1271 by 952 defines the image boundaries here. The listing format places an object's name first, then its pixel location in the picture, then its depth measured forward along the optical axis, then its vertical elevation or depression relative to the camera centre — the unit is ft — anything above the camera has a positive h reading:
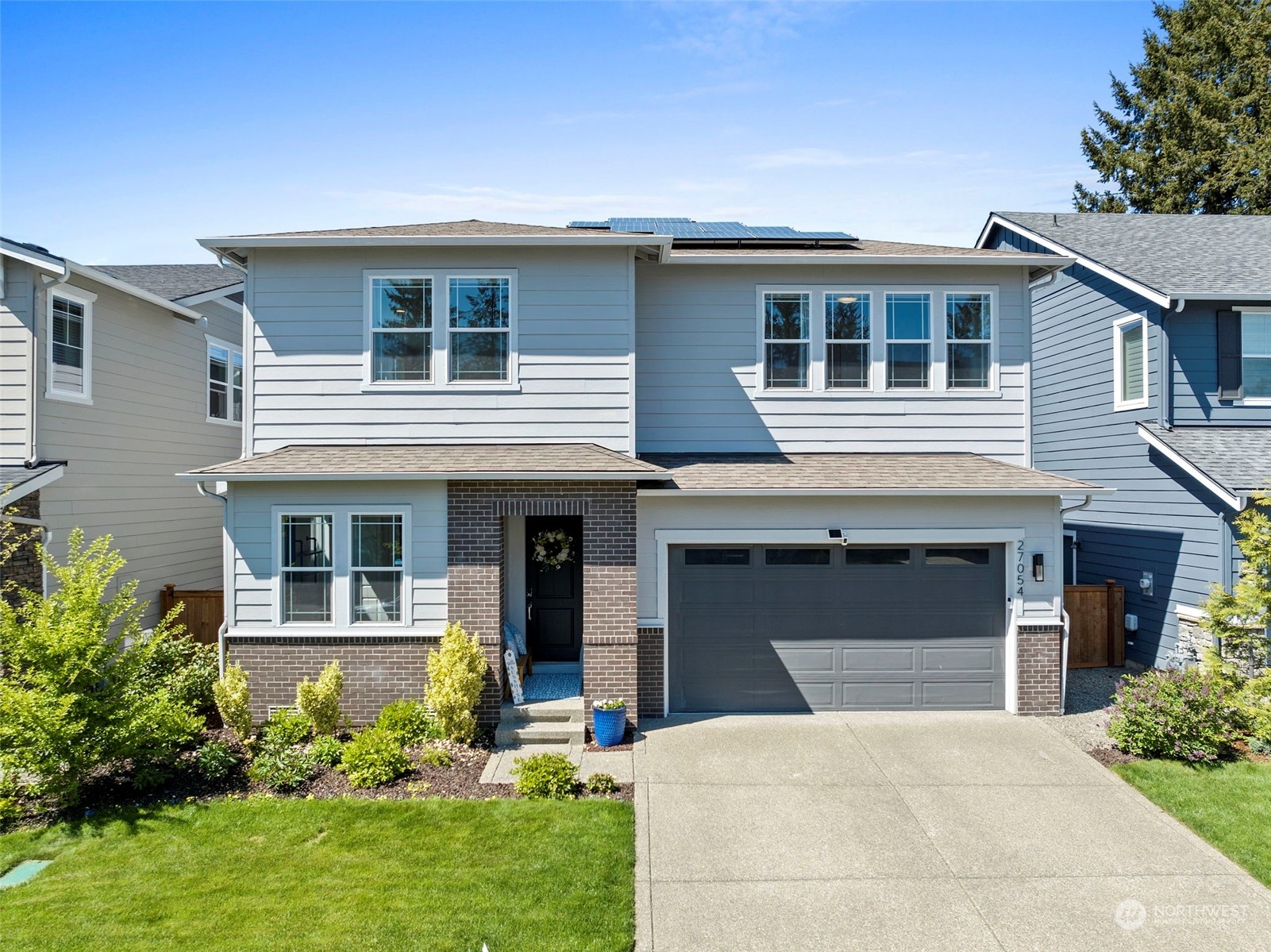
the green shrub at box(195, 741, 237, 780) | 24.77 -9.91
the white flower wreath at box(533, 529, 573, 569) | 33.91 -3.14
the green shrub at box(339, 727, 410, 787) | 24.40 -9.80
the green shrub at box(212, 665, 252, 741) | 27.14 -8.61
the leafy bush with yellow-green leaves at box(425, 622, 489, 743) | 26.99 -7.83
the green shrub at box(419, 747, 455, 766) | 25.90 -10.17
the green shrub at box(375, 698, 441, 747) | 27.30 -9.41
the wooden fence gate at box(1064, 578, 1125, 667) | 39.42 -7.86
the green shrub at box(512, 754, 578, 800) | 23.36 -9.85
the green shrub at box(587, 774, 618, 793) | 23.81 -10.18
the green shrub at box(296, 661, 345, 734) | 27.50 -8.56
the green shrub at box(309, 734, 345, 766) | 25.85 -9.92
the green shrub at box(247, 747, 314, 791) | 24.23 -10.06
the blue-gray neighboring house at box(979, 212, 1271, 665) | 34.88 +4.22
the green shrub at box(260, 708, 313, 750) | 26.30 -9.38
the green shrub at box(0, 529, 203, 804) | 21.74 -6.80
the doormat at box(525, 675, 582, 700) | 30.96 -9.26
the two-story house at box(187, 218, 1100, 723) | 29.48 +0.45
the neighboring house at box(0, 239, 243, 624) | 32.58 +4.18
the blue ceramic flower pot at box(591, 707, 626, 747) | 27.53 -9.50
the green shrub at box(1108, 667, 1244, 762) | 26.25 -8.83
